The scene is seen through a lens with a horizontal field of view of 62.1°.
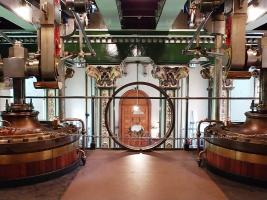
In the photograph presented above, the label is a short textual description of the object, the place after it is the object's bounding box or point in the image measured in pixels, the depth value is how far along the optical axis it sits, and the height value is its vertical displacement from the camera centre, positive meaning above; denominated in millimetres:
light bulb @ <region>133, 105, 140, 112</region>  7639 -351
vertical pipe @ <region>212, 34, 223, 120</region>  3692 +282
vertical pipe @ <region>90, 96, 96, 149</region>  2858 -608
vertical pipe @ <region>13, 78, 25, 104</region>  2205 +80
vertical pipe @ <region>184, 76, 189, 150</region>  2783 -576
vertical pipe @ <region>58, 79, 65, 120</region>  4233 -141
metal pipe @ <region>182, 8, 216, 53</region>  2367 +851
